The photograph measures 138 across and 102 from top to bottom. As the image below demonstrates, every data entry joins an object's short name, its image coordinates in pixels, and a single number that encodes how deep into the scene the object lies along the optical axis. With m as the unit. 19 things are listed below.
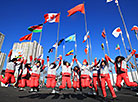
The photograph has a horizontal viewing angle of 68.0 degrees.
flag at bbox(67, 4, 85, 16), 9.52
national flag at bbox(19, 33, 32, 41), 9.76
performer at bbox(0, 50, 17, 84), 6.00
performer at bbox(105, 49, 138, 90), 4.90
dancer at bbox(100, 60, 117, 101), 5.42
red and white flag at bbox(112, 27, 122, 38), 11.90
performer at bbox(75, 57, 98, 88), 5.80
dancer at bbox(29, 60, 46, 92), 6.27
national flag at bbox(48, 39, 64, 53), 12.76
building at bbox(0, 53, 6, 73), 93.28
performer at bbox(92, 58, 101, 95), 6.42
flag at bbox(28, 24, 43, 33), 9.80
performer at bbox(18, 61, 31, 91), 6.63
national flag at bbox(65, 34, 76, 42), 11.71
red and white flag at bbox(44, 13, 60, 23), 10.54
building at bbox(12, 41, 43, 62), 67.46
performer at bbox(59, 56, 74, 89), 5.70
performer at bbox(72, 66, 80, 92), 7.30
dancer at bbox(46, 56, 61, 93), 5.97
